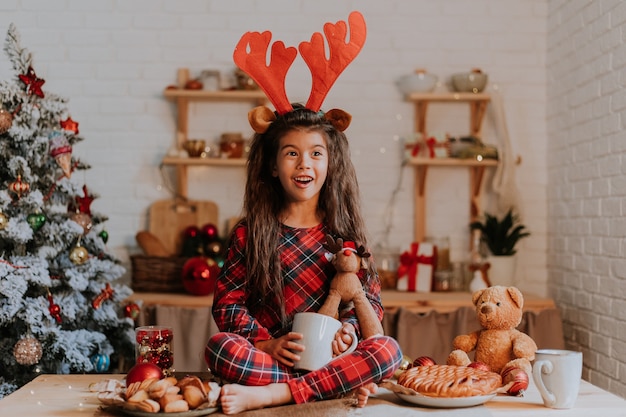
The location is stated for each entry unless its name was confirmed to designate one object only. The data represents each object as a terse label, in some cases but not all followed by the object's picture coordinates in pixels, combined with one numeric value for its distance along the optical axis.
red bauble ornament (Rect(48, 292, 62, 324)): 2.62
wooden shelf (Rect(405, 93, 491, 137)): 3.53
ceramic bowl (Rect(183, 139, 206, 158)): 3.51
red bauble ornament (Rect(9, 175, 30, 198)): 2.62
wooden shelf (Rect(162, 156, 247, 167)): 3.48
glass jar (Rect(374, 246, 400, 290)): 3.54
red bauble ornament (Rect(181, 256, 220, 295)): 3.19
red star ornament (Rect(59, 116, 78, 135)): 2.75
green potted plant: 3.48
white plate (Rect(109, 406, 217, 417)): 1.49
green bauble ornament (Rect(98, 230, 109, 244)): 2.88
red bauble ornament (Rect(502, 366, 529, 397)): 1.71
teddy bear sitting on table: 1.84
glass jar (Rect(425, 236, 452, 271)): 3.55
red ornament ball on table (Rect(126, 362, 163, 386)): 1.67
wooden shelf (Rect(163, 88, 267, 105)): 3.51
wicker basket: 3.33
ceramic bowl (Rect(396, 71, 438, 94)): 3.57
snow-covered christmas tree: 2.55
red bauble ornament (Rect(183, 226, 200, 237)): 3.50
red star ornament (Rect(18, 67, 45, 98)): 2.71
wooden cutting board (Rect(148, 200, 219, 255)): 3.62
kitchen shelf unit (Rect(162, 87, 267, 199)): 3.49
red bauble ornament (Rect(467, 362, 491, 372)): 1.77
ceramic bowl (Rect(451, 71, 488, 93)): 3.56
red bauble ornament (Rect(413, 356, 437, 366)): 1.82
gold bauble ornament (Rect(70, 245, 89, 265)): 2.72
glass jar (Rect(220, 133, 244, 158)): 3.54
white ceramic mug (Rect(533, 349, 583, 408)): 1.58
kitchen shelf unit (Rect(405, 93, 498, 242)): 3.62
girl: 1.67
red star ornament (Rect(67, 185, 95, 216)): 2.84
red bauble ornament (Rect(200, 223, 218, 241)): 3.49
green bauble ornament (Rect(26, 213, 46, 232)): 2.63
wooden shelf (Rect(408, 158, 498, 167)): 3.48
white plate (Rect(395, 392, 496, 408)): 1.59
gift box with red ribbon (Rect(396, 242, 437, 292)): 3.47
